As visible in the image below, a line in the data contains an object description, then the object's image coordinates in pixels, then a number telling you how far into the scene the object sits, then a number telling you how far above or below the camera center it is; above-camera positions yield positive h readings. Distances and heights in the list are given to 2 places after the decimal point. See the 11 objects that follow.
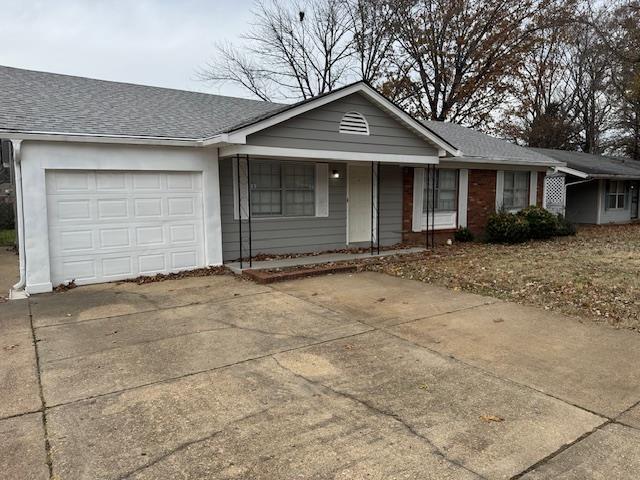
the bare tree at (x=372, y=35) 25.64 +9.11
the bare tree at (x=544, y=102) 29.09 +6.40
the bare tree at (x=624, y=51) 20.52 +6.85
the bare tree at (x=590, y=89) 29.47 +7.12
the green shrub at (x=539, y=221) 13.99 -0.81
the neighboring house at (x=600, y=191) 19.95 +0.17
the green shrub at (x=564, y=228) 14.99 -1.10
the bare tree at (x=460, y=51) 25.70 +8.24
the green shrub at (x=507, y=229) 13.38 -0.99
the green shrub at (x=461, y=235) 13.68 -1.19
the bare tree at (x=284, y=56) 25.55 +7.90
